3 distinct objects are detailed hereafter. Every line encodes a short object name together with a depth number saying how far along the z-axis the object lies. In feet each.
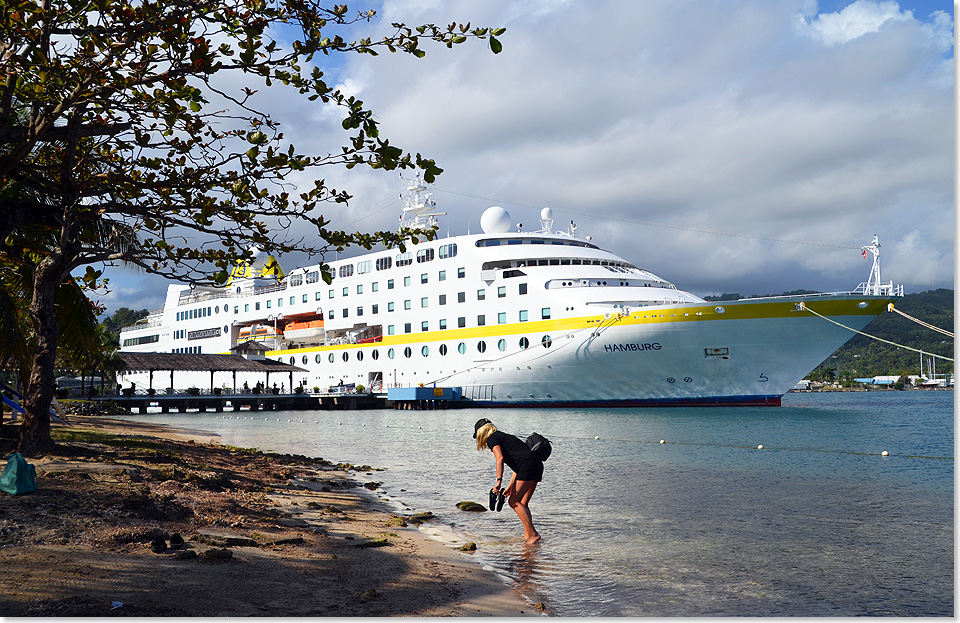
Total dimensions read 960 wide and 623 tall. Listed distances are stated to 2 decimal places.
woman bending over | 24.54
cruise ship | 105.50
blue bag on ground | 21.07
